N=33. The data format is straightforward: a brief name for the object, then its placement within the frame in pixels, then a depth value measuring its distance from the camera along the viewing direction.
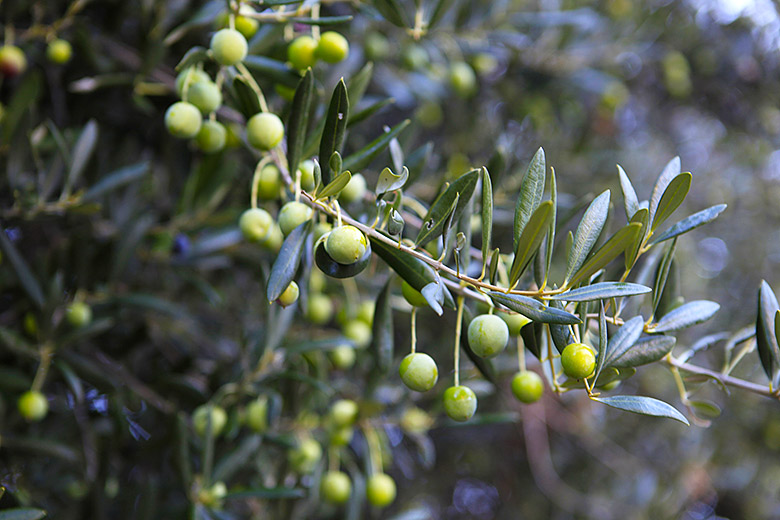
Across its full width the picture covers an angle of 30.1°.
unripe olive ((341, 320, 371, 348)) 0.75
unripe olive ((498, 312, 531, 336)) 0.60
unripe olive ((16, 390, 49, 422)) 0.68
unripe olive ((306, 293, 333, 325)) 0.78
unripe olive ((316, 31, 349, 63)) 0.62
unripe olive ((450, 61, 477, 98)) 1.02
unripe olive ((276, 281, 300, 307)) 0.58
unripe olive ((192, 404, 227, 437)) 0.70
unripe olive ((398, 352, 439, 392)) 0.57
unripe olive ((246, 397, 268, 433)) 0.71
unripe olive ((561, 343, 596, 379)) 0.54
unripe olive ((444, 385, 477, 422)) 0.57
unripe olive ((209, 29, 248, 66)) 0.59
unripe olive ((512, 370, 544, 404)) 0.60
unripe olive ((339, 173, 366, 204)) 0.63
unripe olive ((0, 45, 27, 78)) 0.73
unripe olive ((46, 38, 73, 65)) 0.73
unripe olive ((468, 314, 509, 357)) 0.56
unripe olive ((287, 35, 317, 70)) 0.63
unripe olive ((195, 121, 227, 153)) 0.64
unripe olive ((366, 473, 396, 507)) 0.75
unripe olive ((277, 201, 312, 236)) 0.57
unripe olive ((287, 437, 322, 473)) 0.76
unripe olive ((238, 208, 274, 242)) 0.61
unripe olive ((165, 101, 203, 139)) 0.61
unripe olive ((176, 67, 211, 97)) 0.61
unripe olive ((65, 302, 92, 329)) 0.72
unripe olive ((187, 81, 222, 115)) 0.61
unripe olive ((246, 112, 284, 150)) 0.59
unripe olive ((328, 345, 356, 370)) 0.78
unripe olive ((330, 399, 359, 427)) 0.74
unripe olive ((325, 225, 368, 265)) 0.54
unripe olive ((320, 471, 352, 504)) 0.75
